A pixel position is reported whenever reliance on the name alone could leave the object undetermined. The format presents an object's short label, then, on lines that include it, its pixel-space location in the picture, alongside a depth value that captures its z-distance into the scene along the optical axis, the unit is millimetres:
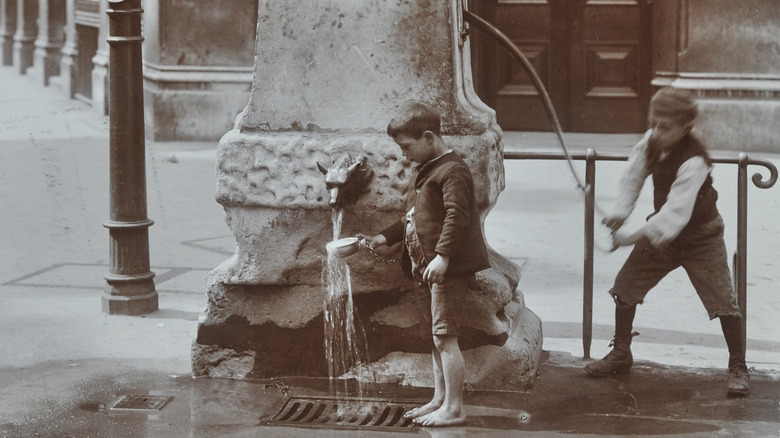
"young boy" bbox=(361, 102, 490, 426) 9289
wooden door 27453
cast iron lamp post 13344
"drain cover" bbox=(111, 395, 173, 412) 10117
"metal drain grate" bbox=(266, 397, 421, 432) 9703
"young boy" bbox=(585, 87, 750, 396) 10047
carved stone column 10453
